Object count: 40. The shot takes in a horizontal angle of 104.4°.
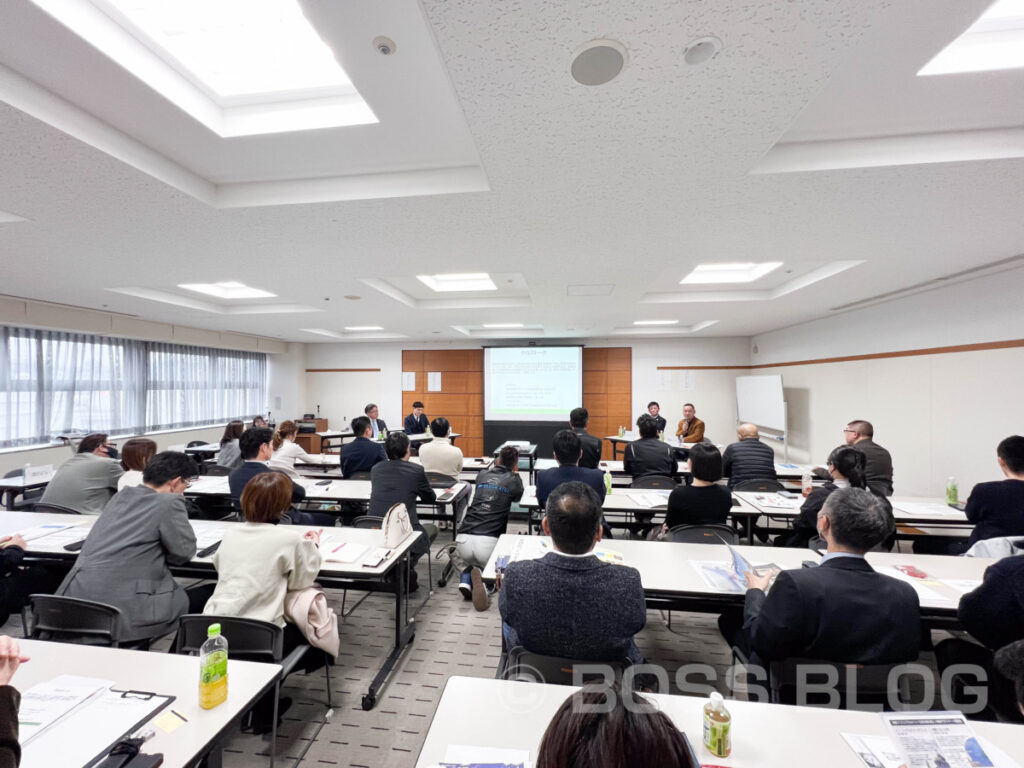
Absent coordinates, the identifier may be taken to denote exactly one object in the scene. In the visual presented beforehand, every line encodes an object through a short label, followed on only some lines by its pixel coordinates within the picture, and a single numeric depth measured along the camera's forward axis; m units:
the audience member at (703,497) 2.56
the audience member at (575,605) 1.33
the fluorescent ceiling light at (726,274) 4.52
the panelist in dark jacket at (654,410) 7.17
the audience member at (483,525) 3.03
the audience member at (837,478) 2.61
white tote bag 2.38
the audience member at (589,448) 3.85
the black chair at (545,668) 1.32
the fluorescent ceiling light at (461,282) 5.06
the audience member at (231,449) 4.65
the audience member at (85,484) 3.13
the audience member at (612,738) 0.52
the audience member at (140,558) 1.81
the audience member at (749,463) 4.01
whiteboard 6.64
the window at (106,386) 5.15
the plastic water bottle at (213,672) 1.15
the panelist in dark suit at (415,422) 7.43
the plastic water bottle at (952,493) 3.30
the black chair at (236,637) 1.56
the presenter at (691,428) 6.55
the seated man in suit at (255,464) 3.08
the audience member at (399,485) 3.03
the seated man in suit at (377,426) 7.60
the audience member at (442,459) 4.18
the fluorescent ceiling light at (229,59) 1.48
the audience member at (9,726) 0.71
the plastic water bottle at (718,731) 1.00
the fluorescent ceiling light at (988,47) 1.48
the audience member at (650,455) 4.30
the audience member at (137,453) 2.84
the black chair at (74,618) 1.63
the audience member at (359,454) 4.27
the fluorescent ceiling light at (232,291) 5.24
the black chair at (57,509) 2.98
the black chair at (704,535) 2.48
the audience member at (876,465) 3.47
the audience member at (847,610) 1.32
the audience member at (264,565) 1.71
